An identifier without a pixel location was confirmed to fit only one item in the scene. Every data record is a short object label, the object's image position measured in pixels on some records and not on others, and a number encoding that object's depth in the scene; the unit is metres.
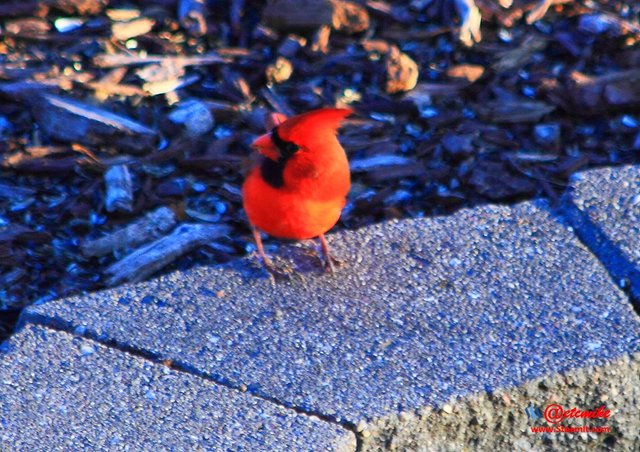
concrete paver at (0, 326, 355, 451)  4.82
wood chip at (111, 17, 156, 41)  7.92
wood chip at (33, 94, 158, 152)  7.19
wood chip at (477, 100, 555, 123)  7.65
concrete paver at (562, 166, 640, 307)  5.95
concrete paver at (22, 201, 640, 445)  5.12
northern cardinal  5.53
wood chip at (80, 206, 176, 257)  6.62
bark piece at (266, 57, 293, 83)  7.74
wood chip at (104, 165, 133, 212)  6.83
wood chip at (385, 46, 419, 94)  7.71
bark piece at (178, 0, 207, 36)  8.02
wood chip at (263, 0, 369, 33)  7.96
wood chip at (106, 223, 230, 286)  6.45
